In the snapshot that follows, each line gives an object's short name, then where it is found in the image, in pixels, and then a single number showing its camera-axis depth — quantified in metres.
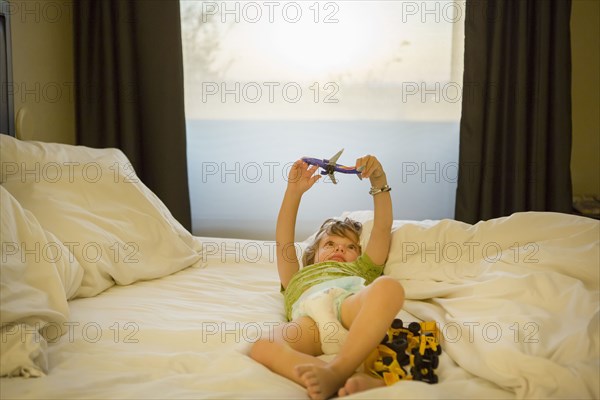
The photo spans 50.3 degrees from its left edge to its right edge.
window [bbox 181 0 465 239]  3.36
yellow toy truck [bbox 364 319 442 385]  1.35
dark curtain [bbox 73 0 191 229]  3.31
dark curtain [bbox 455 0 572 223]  3.18
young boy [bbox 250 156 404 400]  1.35
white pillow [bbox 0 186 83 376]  1.35
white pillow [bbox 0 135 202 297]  1.96
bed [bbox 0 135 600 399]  1.29
